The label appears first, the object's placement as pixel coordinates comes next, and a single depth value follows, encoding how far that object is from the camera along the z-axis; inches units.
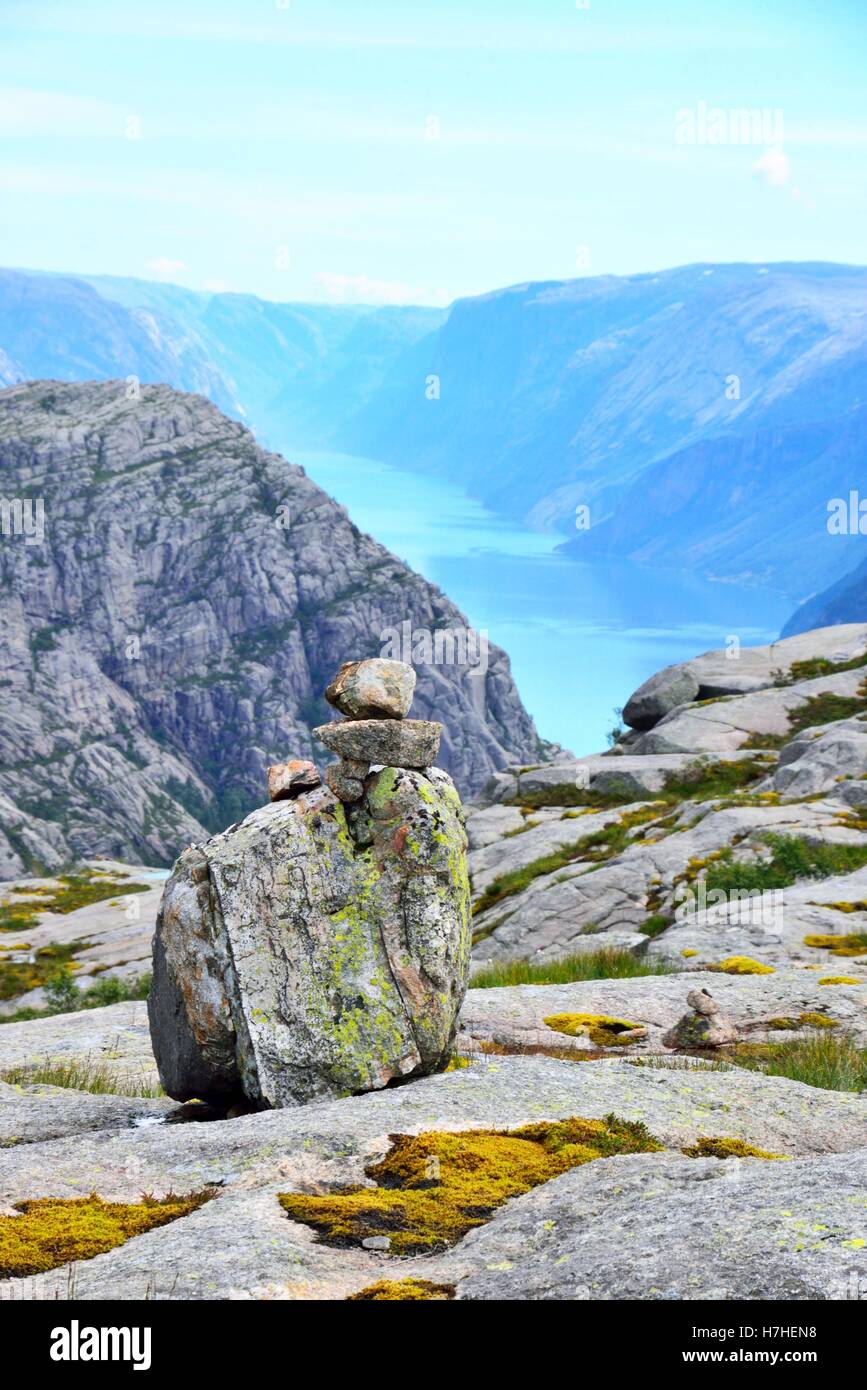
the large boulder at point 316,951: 684.1
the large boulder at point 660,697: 2906.0
